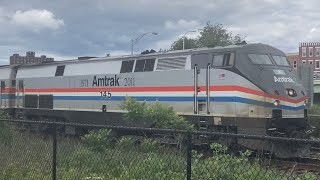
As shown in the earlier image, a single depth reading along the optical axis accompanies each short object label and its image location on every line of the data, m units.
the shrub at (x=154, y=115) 13.01
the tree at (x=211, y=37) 80.38
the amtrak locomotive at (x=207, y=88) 13.87
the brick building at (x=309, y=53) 116.50
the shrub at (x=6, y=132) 9.24
